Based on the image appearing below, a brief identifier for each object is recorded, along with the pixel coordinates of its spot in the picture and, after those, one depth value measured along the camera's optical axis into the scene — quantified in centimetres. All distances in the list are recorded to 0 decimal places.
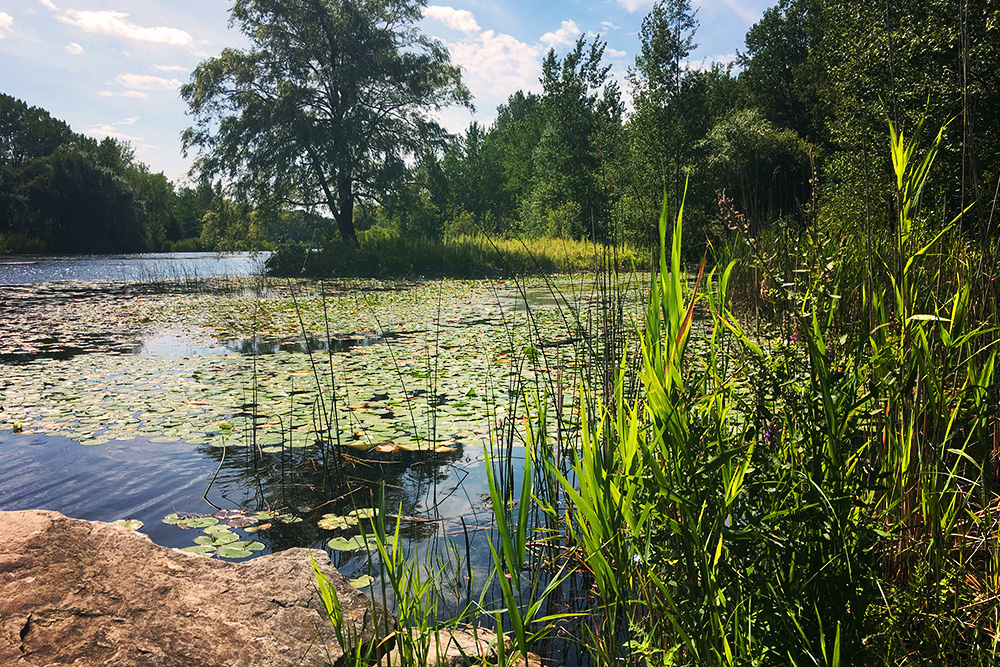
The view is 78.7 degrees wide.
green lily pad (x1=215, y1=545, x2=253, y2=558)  237
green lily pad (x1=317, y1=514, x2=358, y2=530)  265
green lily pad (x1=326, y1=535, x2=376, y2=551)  245
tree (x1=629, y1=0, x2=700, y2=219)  1850
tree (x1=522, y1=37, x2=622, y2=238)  2616
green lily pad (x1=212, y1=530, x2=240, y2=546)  249
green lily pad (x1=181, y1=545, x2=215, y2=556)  237
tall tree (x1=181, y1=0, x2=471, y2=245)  1964
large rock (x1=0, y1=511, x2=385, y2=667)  142
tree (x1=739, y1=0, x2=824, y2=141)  2617
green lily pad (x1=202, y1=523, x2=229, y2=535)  260
